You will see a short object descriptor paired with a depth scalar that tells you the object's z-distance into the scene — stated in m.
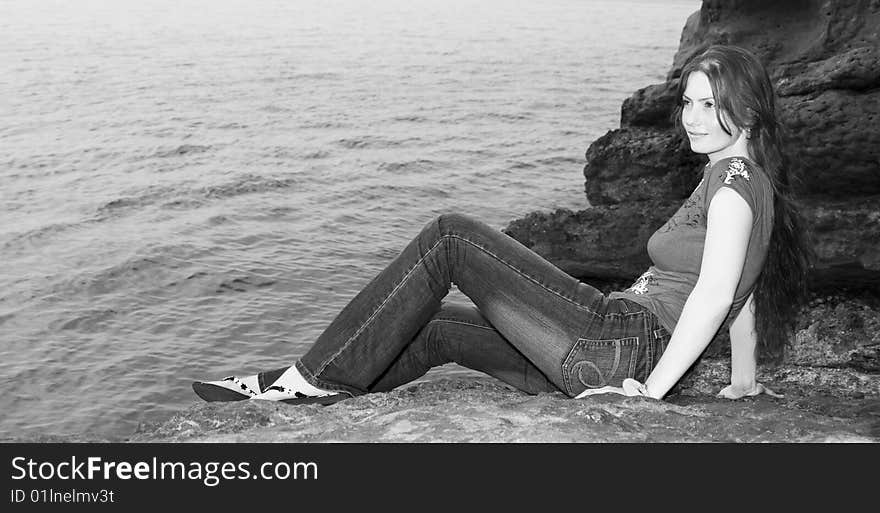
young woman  4.35
